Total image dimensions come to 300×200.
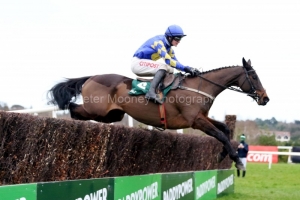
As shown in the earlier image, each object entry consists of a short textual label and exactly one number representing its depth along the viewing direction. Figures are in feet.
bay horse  50.62
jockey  50.55
